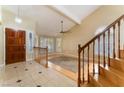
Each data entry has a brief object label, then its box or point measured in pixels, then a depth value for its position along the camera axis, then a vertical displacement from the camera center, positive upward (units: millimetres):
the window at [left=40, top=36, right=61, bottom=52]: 7158 +216
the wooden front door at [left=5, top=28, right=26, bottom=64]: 3832 -26
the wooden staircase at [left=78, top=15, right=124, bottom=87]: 1423 -619
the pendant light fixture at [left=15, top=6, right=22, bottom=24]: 4023 +1462
